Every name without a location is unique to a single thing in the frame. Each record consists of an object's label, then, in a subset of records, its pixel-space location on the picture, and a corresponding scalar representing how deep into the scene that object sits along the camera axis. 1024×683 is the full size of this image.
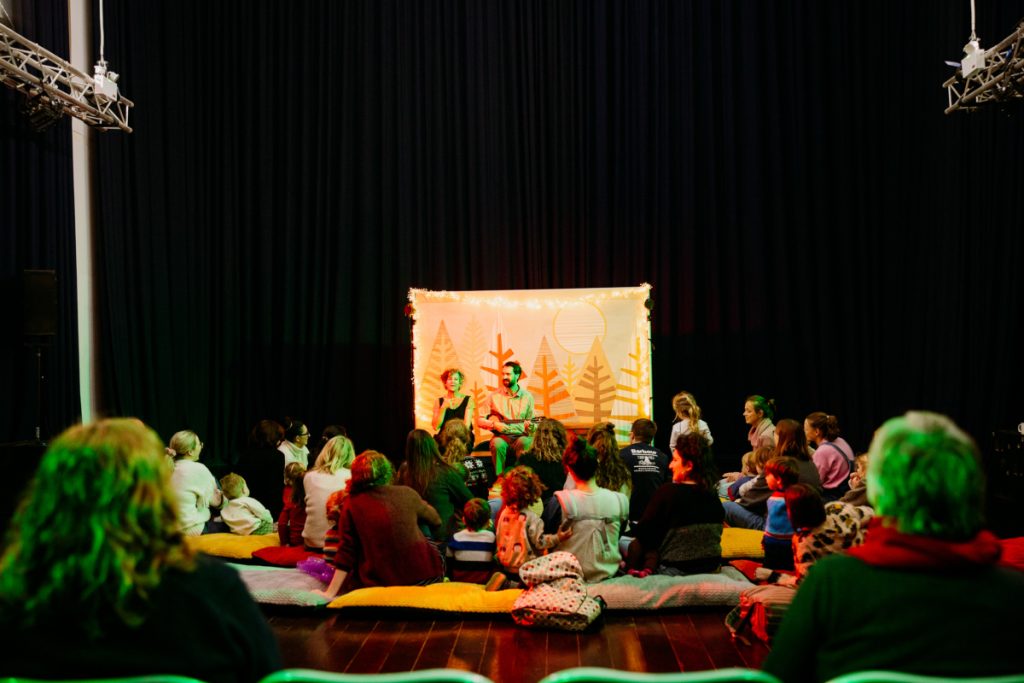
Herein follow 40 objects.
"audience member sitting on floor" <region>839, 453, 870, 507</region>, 5.12
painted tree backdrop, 9.05
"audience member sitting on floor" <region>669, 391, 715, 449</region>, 7.40
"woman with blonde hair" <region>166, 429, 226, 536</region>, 5.48
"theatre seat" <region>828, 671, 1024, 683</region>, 1.57
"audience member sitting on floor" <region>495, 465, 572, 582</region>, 4.67
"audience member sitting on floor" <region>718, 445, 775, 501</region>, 6.05
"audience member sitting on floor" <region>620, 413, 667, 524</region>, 5.94
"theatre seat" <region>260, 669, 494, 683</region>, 1.61
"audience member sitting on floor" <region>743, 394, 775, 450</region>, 7.27
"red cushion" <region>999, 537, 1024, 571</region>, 4.97
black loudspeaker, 7.58
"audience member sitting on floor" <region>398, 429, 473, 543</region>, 5.25
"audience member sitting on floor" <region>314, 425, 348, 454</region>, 6.90
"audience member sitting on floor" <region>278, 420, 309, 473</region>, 7.06
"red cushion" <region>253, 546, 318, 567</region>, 5.43
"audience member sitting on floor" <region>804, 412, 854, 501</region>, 6.13
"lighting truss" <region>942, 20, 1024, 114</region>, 6.13
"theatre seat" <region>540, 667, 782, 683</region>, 1.59
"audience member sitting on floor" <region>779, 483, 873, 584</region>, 3.69
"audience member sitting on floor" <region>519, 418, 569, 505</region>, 5.77
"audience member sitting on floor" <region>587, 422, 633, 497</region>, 5.22
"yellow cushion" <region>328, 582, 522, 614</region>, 4.47
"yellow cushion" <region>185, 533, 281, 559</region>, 5.71
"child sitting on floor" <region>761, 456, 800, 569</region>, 4.41
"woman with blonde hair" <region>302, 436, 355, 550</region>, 5.33
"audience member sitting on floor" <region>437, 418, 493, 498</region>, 5.92
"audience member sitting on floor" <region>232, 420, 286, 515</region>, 6.52
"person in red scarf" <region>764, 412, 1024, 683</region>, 1.69
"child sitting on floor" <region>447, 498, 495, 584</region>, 4.94
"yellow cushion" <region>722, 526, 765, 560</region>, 5.55
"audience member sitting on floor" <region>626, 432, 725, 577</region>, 4.65
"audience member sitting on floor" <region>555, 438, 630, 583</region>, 4.67
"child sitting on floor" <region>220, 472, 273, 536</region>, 6.23
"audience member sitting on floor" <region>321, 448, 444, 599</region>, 4.53
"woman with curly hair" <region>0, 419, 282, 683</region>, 1.59
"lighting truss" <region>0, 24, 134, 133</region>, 6.87
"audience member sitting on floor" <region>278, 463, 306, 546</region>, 5.61
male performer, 7.50
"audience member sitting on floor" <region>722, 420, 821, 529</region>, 5.41
